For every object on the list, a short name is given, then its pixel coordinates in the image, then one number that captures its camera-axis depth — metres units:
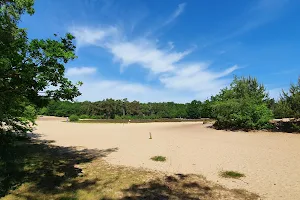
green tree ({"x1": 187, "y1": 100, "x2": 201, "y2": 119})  61.49
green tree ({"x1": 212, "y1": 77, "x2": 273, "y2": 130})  17.73
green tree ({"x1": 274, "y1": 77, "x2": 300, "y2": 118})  15.10
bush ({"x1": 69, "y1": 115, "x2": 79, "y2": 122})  42.53
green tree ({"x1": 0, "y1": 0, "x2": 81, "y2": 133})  4.55
